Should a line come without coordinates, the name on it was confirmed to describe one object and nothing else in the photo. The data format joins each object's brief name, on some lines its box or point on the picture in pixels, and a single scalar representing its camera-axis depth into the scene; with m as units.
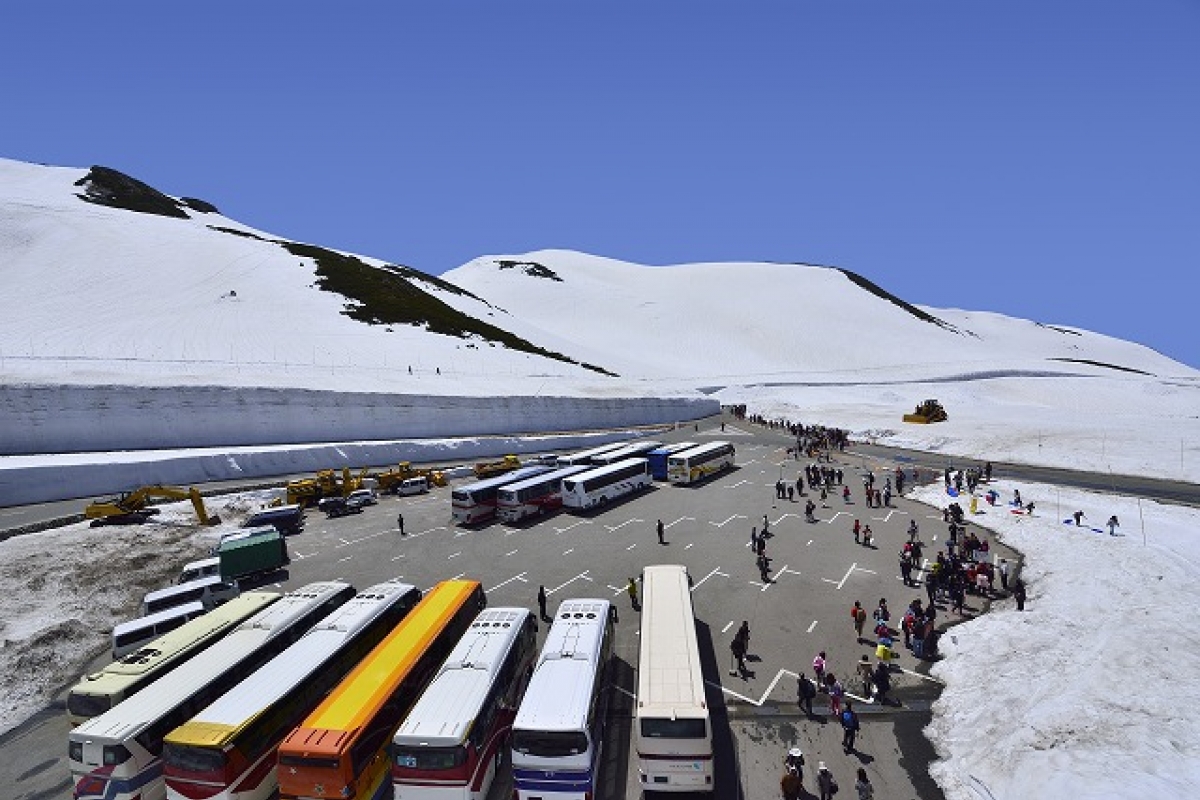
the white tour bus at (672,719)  11.34
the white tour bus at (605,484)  32.75
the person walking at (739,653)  16.38
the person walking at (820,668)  15.31
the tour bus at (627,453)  41.50
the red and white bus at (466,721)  10.53
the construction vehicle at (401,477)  38.62
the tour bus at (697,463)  39.28
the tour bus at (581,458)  42.03
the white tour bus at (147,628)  17.28
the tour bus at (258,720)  10.60
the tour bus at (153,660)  12.71
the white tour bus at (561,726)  10.79
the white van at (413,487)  37.96
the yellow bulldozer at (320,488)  34.97
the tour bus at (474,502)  30.50
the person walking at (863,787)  11.28
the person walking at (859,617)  17.88
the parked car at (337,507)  33.19
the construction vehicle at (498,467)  41.12
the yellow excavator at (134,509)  29.27
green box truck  23.08
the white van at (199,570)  22.66
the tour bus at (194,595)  19.64
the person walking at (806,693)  14.39
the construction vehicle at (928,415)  58.62
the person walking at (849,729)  13.09
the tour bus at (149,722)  10.84
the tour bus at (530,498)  31.16
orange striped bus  10.39
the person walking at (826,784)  11.27
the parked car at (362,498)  34.43
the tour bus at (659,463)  41.31
